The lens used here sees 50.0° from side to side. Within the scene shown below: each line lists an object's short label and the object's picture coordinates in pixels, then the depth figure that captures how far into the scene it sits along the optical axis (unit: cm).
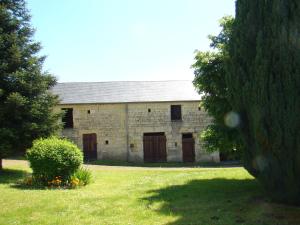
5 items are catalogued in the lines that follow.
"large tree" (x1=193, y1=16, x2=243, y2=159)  1097
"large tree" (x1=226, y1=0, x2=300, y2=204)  614
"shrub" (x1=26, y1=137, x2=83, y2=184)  1157
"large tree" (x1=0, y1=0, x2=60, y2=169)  1314
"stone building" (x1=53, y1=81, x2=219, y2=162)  2451
